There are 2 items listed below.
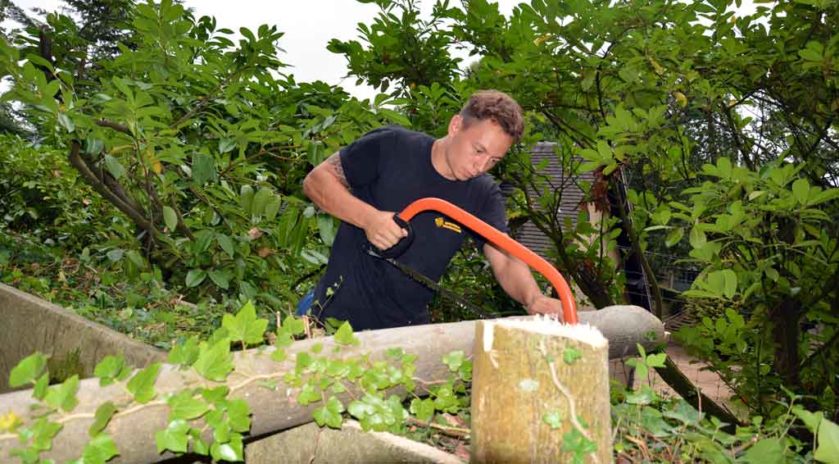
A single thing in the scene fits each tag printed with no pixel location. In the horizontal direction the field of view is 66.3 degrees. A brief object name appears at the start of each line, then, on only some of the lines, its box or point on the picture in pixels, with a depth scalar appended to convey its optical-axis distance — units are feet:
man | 10.78
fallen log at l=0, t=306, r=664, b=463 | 5.03
